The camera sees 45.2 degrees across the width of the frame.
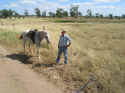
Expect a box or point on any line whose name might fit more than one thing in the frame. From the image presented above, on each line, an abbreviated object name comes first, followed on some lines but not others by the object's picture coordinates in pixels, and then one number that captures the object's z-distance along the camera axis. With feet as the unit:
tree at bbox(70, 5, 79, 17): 326.03
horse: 24.22
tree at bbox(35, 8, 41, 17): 352.90
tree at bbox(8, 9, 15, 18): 284.10
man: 23.03
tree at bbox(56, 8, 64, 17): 326.46
